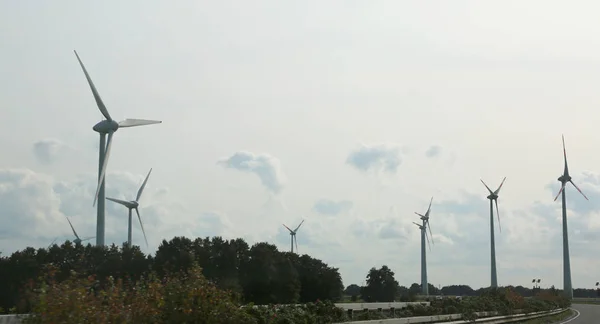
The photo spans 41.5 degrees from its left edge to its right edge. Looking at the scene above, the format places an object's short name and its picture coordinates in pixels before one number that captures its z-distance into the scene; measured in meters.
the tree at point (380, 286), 137.25
